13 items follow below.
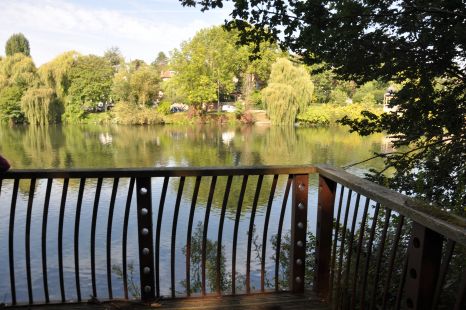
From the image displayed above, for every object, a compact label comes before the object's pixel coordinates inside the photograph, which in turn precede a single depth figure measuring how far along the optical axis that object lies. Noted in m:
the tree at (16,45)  69.38
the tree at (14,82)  40.81
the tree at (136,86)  45.72
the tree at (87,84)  45.19
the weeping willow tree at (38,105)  38.06
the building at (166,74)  69.94
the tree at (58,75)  41.97
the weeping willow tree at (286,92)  38.66
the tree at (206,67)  48.47
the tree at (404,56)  3.50
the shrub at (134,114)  44.84
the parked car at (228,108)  50.78
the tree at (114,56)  55.69
